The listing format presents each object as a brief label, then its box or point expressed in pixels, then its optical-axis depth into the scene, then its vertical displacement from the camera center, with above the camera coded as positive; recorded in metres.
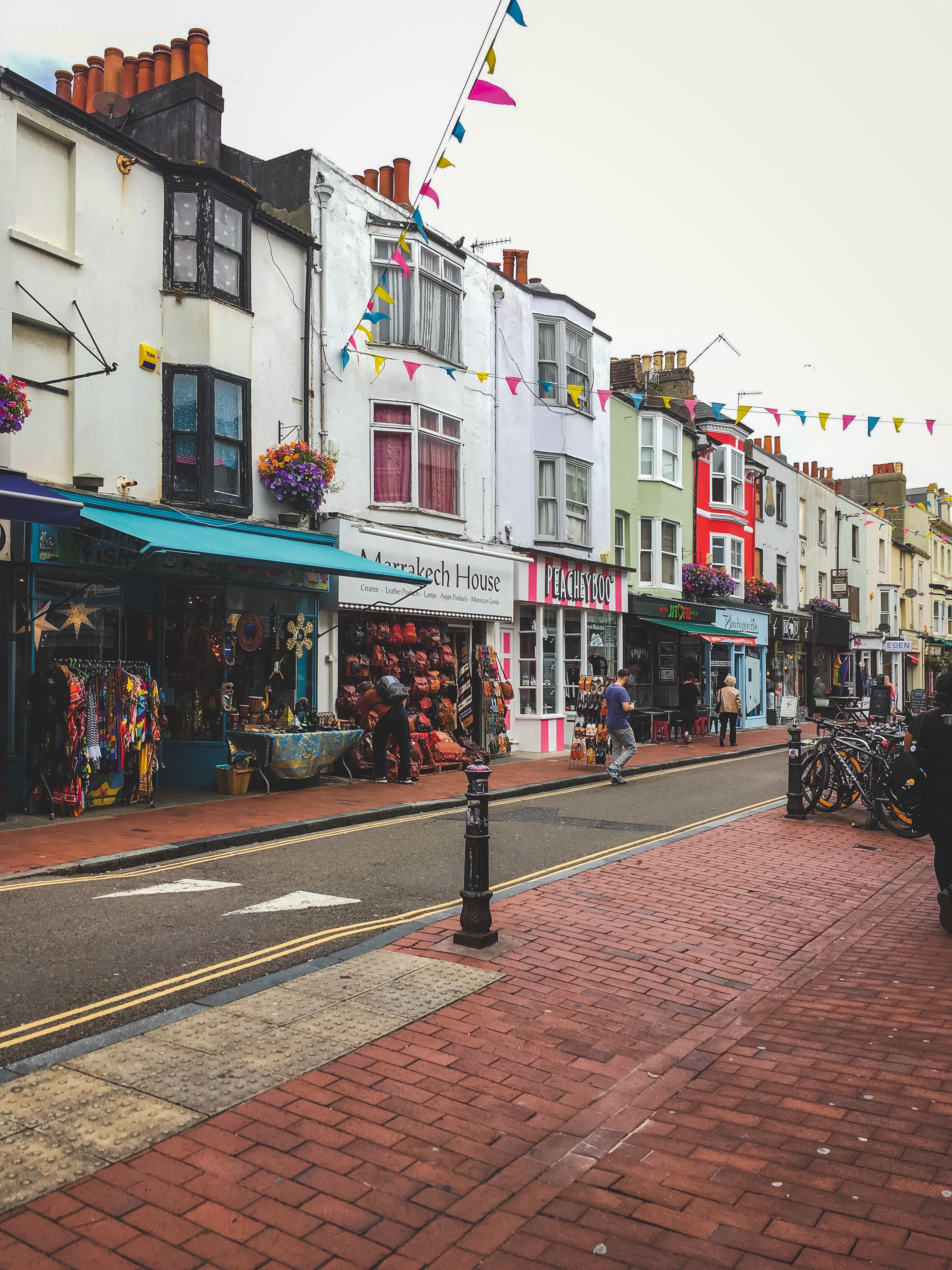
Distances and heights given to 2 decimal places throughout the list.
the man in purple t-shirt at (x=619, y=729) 16.28 -1.02
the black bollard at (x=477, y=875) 6.29 -1.33
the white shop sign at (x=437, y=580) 16.69 +1.70
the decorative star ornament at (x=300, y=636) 15.52 +0.46
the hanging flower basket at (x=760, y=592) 35.03 +2.65
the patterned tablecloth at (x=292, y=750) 13.78 -1.19
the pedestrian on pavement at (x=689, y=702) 25.50 -0.92
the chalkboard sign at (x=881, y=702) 23.02 -0.83
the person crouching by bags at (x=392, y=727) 15.38 -0.95
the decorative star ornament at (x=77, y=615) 12.07 +0.59
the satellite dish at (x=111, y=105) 15.25 +8.60
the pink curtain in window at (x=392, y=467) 18.03 +3.62
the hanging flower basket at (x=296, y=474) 15.24 +2.94
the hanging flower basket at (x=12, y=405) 10.80 +2.82
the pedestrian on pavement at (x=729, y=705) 25.05 -0.96
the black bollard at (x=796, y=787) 12.38 -1.48
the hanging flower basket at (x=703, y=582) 29.89 +2.58
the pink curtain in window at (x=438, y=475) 18.95 +3.72
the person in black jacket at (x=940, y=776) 7.16 -0.79
